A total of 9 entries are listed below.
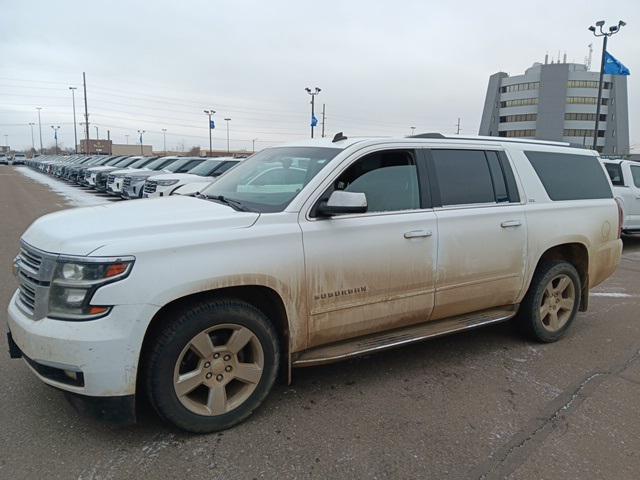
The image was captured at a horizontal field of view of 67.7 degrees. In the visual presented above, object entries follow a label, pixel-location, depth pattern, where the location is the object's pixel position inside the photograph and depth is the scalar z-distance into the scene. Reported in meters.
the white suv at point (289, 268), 2.61
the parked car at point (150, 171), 16.09
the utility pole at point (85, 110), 54.84
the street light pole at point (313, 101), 38.09
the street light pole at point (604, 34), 20.19
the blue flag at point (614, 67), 21.73
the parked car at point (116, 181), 17.80
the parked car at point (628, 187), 10.34
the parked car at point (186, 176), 13.94
